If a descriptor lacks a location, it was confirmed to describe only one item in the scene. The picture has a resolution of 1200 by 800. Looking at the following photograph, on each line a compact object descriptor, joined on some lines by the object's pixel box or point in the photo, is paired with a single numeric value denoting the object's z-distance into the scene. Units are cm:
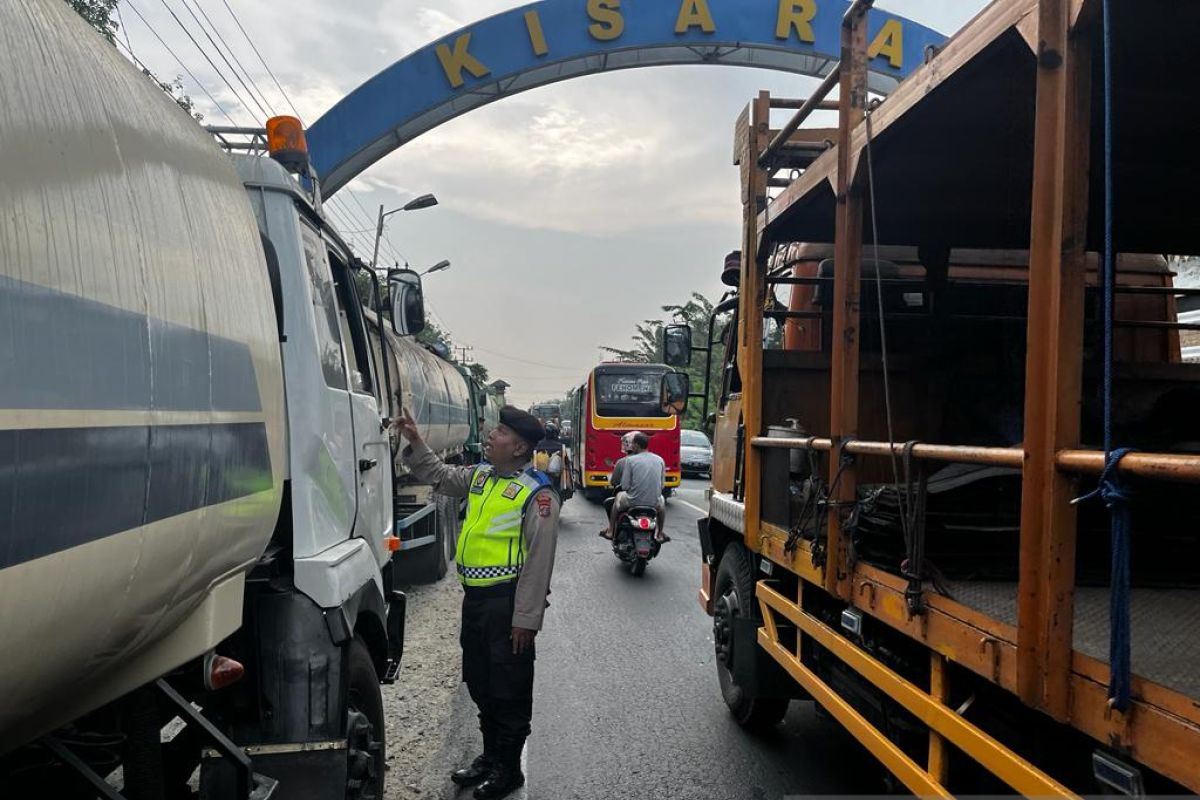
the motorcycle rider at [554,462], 1617
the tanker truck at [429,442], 743
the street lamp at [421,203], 1464
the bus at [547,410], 5352
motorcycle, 925
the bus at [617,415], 1755
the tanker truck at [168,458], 124
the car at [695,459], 2344
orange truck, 182
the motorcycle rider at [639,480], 939
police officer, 375
